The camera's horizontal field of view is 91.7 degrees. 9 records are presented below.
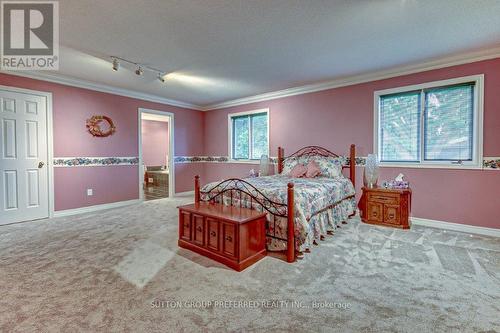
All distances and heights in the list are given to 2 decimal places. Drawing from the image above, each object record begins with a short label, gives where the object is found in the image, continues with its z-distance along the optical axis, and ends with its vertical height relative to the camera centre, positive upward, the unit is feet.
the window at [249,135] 19.76 +2.31
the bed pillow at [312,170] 14.67 -0.51
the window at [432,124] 11.71 +2.01
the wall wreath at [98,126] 16.22 +2.41
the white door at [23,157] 13.05 +0.22
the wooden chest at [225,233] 7.91 -2.55
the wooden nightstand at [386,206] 12.14 -2.33
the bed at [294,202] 8.84 -1.71
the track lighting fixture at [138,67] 11.83 +5.07
